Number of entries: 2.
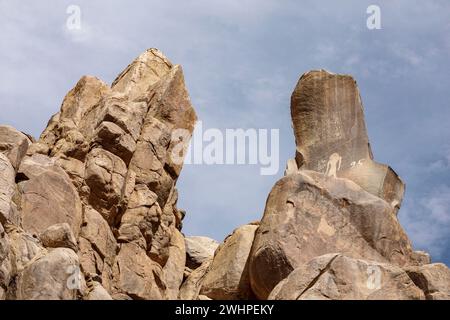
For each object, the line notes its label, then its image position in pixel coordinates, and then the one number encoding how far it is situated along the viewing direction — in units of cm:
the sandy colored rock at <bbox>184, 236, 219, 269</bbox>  5034
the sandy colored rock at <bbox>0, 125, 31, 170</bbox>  4150
